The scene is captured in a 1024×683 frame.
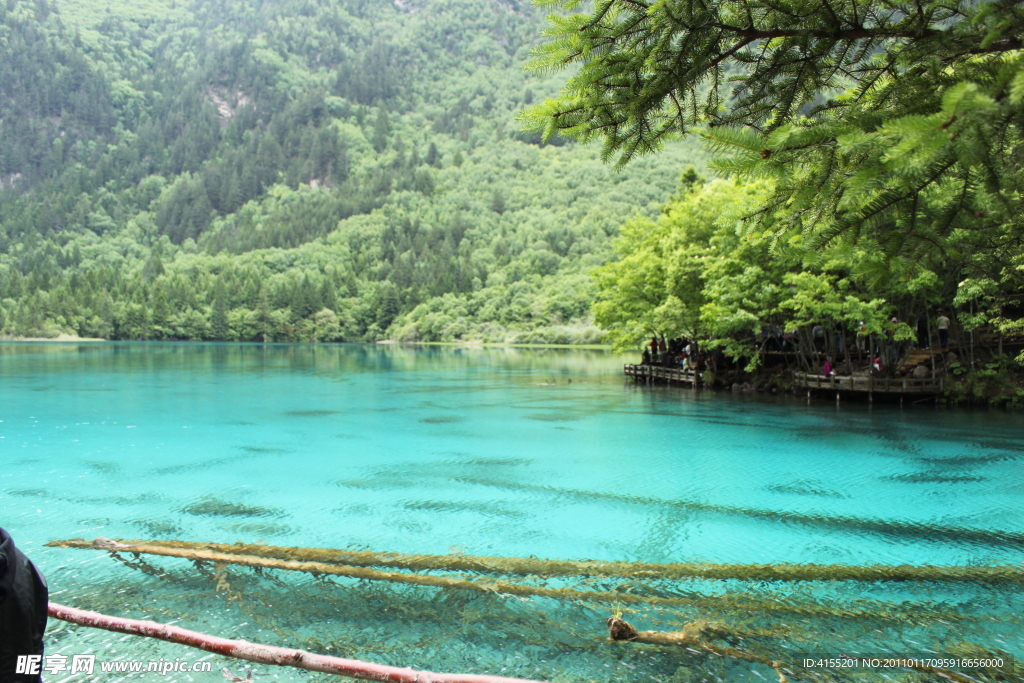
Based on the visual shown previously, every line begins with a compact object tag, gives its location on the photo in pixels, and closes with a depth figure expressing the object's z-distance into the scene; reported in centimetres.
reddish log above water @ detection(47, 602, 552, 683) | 431
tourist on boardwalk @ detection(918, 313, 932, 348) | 2758
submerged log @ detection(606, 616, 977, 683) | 647
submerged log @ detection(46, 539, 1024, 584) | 868
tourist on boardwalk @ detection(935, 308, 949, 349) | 2492
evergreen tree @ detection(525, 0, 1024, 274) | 389
